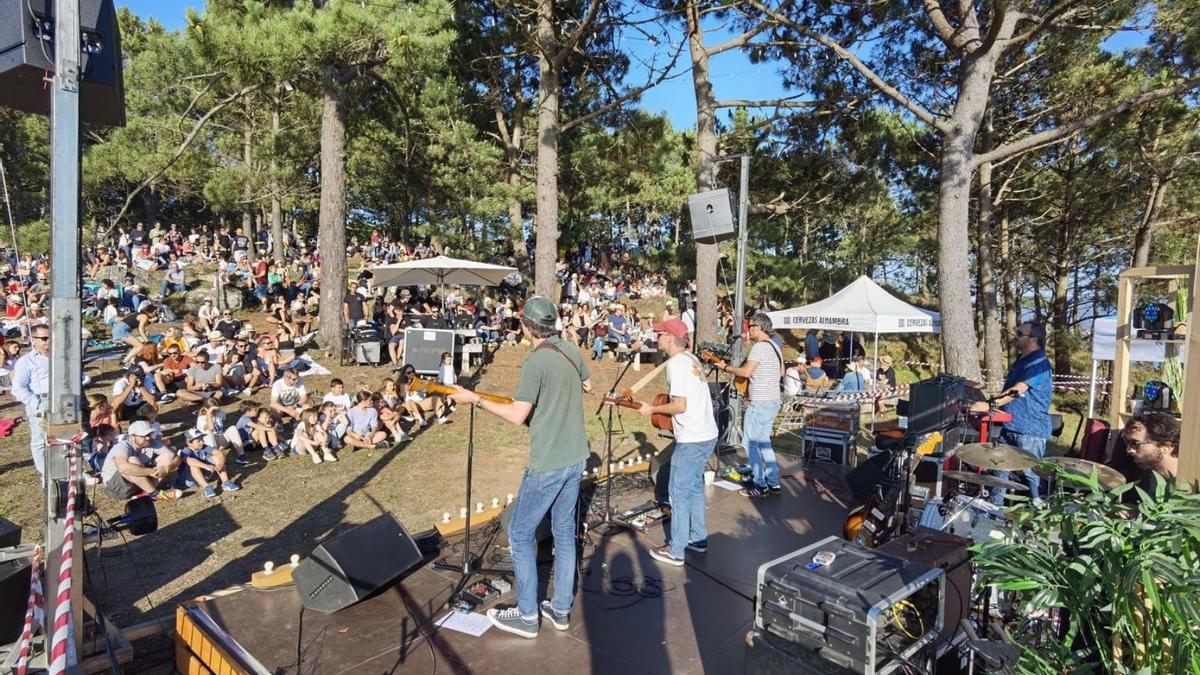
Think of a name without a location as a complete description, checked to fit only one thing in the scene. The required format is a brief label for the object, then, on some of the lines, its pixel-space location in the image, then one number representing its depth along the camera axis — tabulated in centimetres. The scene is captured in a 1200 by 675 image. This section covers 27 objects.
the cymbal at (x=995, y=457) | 360
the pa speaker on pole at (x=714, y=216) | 812
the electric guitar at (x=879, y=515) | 416
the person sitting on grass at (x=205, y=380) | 930
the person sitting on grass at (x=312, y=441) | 796
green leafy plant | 158
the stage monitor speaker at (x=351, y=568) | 350
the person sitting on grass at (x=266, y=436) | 787
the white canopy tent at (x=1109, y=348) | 741
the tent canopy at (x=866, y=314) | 1255
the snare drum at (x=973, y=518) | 364
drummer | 525
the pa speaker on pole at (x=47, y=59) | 280
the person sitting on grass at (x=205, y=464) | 674
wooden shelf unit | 674
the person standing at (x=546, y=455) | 322
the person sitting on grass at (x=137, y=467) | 615
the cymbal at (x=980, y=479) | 362
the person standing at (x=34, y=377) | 591
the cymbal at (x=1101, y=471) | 276
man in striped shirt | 556
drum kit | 361
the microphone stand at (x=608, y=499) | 469
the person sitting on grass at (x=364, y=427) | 848
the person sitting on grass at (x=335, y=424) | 829
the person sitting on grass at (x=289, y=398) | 870
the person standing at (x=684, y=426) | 406
